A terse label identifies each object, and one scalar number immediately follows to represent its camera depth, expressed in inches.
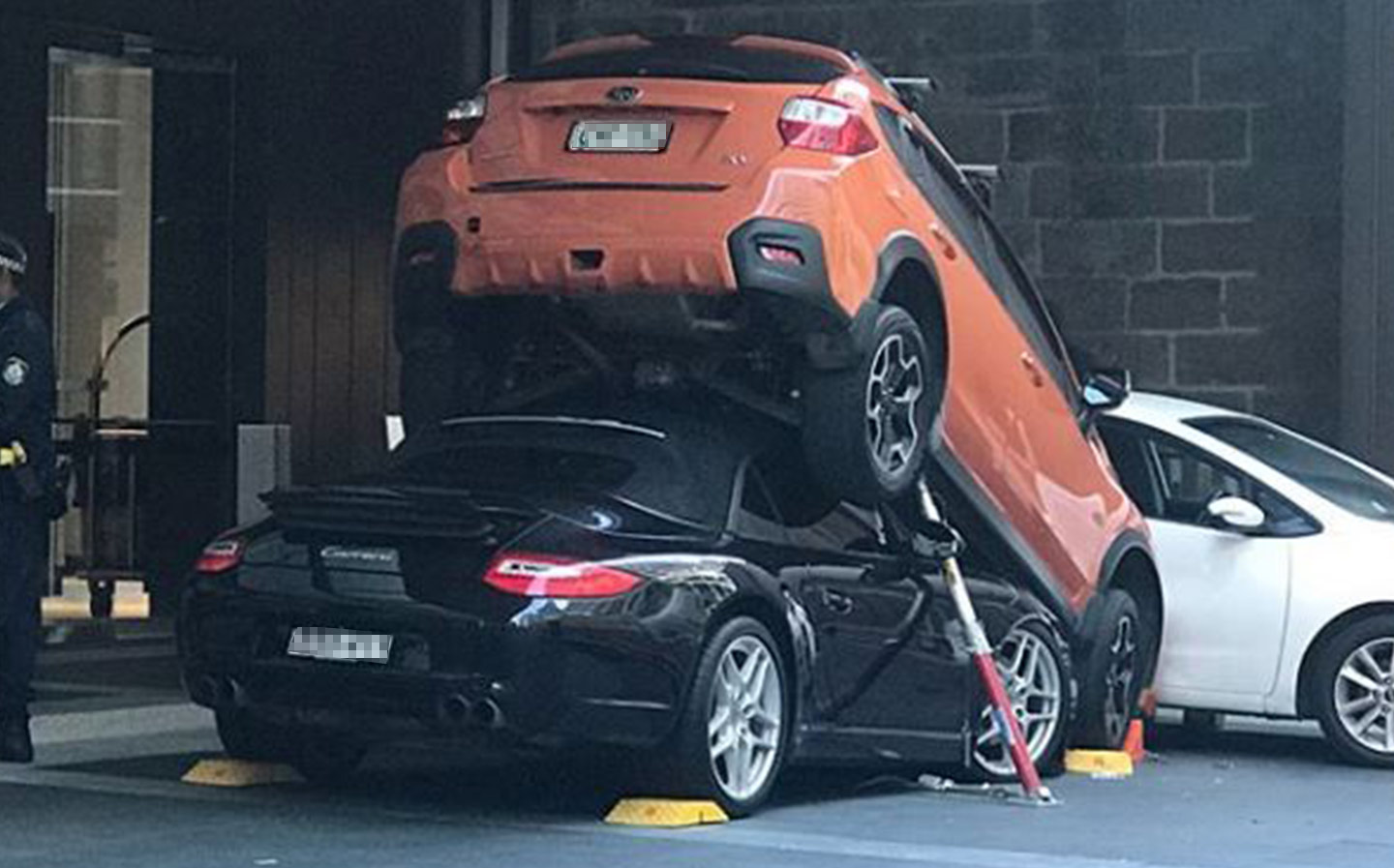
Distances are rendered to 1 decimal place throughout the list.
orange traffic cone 515.8
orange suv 429.1
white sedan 518.0
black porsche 394.0
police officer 440.8
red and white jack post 448.1
